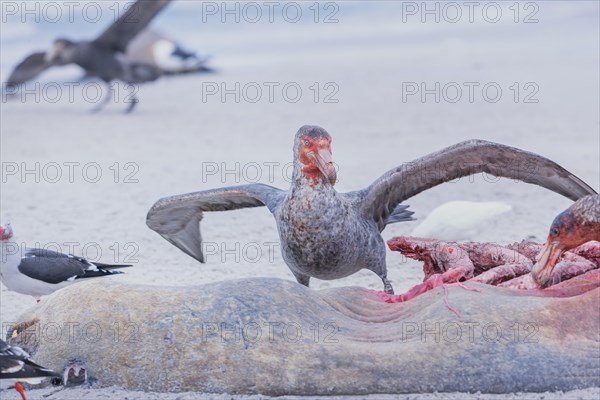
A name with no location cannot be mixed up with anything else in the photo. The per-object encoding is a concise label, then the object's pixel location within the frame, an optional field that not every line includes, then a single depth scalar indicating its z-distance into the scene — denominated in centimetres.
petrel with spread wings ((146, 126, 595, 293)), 1180
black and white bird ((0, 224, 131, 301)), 1309
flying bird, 3775
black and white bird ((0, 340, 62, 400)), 863
